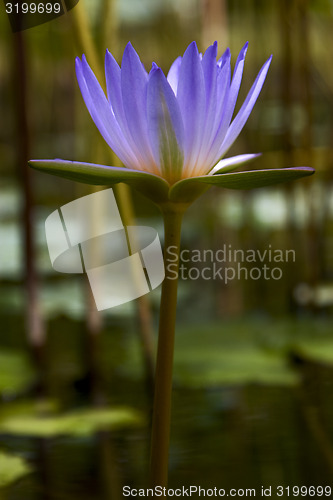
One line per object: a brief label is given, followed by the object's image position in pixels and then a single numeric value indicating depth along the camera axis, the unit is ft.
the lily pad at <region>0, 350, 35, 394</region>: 5.62
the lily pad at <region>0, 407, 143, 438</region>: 4.71
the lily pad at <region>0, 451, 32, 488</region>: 3.92
